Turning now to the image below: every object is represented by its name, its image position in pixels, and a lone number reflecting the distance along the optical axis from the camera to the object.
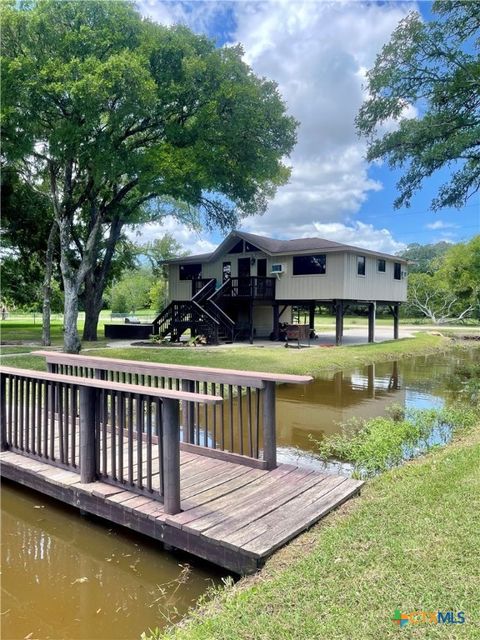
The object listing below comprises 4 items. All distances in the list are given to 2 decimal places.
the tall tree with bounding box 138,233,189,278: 29.91
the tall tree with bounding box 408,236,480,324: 37.59
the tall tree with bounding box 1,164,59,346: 18.53
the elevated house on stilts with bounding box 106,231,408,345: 19.03
